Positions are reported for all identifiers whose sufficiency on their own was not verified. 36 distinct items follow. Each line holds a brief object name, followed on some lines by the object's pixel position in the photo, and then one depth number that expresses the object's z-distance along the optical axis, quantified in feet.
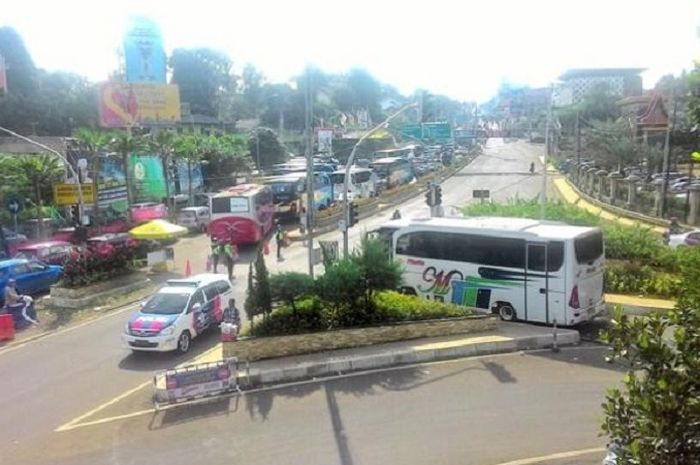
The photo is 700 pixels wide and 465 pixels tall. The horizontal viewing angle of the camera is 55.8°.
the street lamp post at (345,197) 71.20
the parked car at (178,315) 52.26
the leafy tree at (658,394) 15.40
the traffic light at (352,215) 75.15
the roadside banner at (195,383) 41.91
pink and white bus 102.42
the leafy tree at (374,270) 51.47
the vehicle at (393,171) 184.03
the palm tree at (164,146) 133.18
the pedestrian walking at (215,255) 82.38
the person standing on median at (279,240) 96.02
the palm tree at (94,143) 116.78
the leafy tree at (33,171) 110.63
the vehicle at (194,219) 122.42
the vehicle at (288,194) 128.12
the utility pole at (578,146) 186.45
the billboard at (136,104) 170.50
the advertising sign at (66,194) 104.63
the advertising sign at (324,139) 183.62
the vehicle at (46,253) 85.30
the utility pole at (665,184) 111.73
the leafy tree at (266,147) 226.79
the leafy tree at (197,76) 304.09
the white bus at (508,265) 53.47
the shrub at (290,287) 50.14
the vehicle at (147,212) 126.93
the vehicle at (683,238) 83.55
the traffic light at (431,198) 93.25
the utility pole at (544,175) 81.00
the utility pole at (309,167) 59.21
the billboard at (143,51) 172.65
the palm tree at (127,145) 118.32
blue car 73.05
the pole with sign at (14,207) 102.17
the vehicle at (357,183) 155.91
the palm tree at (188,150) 141.08
